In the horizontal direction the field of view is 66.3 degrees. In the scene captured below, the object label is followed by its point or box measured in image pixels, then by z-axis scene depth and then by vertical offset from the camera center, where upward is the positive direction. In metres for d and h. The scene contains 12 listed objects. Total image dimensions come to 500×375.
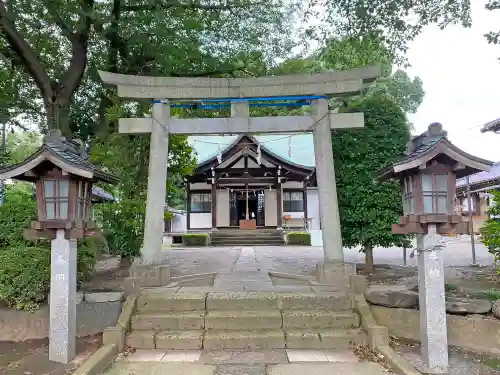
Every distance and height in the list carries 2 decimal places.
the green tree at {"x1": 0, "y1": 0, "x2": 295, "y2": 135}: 9.39 +5.00
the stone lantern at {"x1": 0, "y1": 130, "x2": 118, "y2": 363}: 5.25 +0.10
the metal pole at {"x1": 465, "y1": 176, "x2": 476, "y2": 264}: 11.18 -1.10
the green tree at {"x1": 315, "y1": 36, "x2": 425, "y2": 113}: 9.23 +4.35
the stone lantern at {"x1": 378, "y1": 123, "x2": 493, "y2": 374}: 5.00 +0.02
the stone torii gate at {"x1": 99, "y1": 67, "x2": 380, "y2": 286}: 7.86 +2.13
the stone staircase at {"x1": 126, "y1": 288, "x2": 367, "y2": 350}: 5.81 -1.61
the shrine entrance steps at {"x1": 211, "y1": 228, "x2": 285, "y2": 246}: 21.06 -0.95
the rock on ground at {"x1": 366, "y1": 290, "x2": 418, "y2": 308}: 6.20 -1.32
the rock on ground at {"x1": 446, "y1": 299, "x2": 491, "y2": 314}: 5.83 -1.39
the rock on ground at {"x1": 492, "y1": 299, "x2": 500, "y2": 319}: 5.65 -1.39
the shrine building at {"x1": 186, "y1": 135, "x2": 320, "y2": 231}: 21.69 +1.89
